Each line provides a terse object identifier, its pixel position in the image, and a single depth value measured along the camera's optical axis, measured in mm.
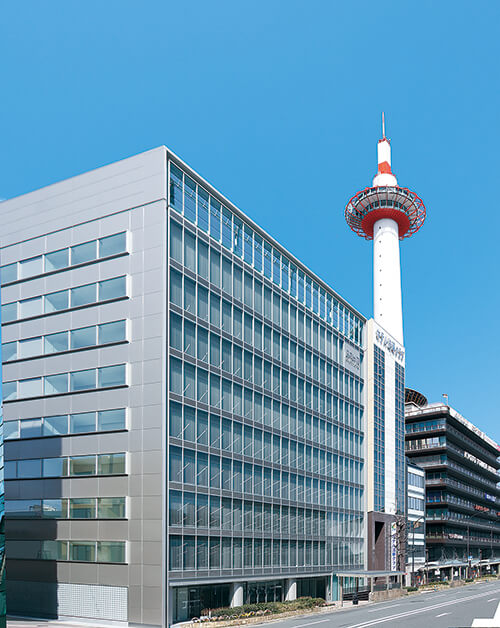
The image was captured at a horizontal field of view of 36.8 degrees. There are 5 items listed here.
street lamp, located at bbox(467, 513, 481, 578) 137912
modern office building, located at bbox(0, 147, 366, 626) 48719
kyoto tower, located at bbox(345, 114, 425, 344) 113875
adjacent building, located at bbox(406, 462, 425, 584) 100562
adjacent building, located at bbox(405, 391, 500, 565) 126250
